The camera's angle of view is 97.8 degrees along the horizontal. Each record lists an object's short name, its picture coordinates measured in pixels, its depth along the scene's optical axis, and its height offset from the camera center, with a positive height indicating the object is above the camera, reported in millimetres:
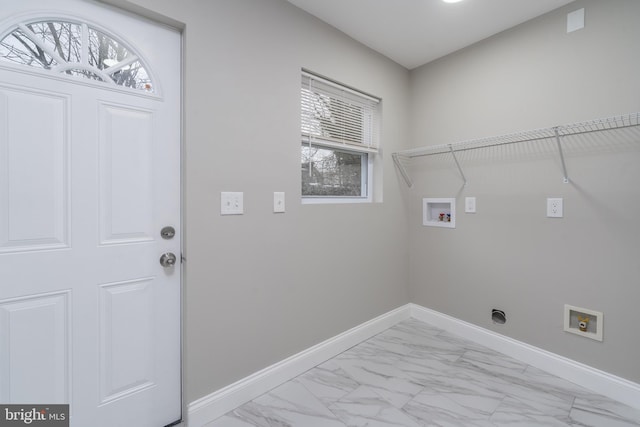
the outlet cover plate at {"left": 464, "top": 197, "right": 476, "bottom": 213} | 2246 +47
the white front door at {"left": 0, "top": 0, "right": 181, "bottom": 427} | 1063 -11
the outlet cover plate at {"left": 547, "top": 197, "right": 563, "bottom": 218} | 1805 +16
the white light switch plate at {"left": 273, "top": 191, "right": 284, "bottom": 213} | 1715 +51
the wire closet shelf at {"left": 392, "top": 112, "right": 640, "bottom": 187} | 1552 +501
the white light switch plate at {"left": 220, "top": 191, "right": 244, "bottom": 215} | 1493 +37
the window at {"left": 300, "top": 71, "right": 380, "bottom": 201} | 1979 +536
